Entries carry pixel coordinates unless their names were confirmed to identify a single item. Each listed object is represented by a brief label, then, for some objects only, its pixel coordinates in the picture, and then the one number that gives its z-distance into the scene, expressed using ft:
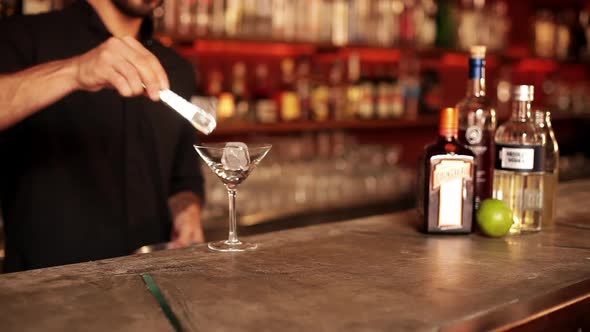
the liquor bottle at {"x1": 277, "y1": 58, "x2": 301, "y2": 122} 12.34
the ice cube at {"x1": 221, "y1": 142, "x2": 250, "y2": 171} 4.49
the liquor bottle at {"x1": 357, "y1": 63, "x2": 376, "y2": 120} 13.28
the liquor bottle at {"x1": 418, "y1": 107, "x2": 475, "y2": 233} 4.91
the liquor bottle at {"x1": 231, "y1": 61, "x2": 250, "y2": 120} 11.62
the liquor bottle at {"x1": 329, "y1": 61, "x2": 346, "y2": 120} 12.91
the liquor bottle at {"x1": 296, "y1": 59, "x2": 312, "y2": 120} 12.52
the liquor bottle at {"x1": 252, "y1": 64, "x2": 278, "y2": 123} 11.73
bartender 6.12
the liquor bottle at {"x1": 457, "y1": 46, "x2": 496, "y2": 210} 5.32
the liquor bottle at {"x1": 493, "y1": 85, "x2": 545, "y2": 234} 5.16
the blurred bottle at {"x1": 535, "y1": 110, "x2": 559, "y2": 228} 5.36
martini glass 4.48
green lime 4.85
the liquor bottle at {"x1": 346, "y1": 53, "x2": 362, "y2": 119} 13.17
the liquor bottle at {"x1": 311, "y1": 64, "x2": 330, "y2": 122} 12.63
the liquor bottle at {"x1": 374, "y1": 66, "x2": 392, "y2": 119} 13.56
